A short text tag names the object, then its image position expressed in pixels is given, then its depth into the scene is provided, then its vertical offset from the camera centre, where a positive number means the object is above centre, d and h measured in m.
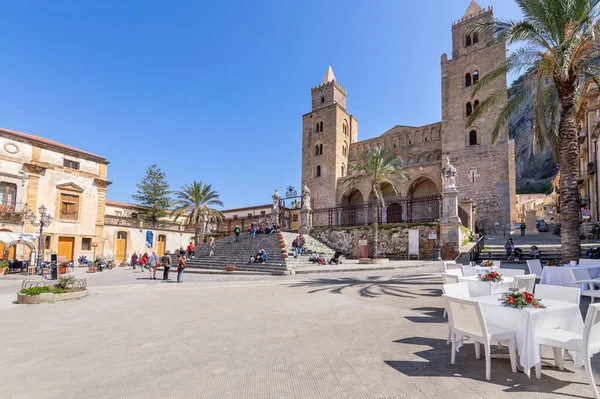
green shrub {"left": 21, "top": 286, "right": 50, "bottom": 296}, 8.47 -1.63
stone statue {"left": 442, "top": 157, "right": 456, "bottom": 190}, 17.73 +3.07
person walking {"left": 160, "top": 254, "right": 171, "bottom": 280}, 14.04 -1.49
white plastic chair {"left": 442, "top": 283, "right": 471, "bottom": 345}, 4.53 -0.80
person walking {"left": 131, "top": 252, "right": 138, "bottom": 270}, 21.62 -2.06
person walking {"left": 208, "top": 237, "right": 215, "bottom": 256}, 21.87 -1.27
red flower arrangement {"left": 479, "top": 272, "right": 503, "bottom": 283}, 5.65 -0.76
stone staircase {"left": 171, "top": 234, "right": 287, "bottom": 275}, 16.77 -1.60
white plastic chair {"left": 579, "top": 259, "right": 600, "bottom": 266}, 8.72 -0.74
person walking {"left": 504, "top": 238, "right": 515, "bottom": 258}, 15.36 -0.69
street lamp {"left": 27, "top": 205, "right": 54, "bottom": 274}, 17.22 +0.22
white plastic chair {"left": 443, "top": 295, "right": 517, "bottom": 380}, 3.47 -1.06
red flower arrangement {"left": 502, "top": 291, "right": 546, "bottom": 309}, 3.53 -0.72
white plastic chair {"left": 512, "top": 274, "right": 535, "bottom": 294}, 5.93 -0.89
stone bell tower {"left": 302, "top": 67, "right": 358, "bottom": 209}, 40.78 +11.77
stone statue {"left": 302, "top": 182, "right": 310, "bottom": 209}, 25.36 +2.34
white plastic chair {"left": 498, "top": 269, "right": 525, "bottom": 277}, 7.20 -0.85
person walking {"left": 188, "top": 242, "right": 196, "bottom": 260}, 21.66 -1.43
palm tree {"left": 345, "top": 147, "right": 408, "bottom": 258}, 20.23 +4.01
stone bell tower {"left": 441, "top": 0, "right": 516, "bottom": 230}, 30.22 +9.99
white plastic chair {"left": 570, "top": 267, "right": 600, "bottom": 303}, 7.08 -0.96
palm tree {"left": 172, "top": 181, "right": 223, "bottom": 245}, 34.31 +2.90
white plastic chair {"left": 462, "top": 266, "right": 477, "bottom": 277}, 7.71 -0.91
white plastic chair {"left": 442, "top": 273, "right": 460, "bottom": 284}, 6.12 -0.86
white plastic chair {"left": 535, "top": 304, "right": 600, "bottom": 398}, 3.03 -1.05
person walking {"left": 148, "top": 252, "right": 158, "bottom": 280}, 14.73 -1.63
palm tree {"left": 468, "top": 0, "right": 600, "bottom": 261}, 9.19 +5.34
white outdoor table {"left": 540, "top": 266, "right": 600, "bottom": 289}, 7.55 -0.96
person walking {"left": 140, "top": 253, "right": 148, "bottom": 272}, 20.30 -2.00
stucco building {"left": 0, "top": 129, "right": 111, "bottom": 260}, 24.17 +2.95
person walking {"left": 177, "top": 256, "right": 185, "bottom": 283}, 12.93 -1.41
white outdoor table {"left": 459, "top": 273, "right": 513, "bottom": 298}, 5.60 -0.93
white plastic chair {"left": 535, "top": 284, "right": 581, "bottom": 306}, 4.07 -0.75
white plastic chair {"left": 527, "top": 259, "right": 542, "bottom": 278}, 9.08 -0.92
